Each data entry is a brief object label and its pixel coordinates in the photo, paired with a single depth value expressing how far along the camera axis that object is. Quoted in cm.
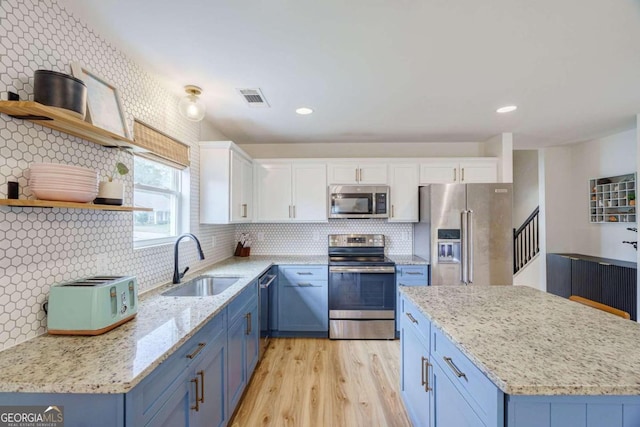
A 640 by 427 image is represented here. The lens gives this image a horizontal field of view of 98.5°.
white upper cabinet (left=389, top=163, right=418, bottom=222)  357
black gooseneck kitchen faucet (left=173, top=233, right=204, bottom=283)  221
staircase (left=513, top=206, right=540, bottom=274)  519
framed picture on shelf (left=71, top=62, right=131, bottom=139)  145
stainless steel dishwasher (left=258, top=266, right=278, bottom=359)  275
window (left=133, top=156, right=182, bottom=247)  203
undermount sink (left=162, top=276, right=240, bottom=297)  230
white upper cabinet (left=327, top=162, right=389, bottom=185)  359
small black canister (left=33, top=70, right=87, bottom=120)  113
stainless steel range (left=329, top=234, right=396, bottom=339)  324
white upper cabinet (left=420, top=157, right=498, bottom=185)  355
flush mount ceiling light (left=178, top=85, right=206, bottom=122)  211
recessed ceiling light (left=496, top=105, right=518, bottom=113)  264
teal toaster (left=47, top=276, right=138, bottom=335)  122
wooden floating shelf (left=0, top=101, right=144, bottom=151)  104
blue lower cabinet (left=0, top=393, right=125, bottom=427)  90
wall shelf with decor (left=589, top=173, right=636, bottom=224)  340
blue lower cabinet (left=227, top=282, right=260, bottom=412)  187
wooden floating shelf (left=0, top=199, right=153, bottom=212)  102
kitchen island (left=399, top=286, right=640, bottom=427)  89
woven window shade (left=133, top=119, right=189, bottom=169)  192
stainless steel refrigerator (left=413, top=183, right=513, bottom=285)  308
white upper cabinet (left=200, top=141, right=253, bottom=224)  281
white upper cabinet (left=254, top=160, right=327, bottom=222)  360
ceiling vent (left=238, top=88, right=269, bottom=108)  232
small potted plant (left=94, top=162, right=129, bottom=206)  142
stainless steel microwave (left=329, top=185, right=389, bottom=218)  351
